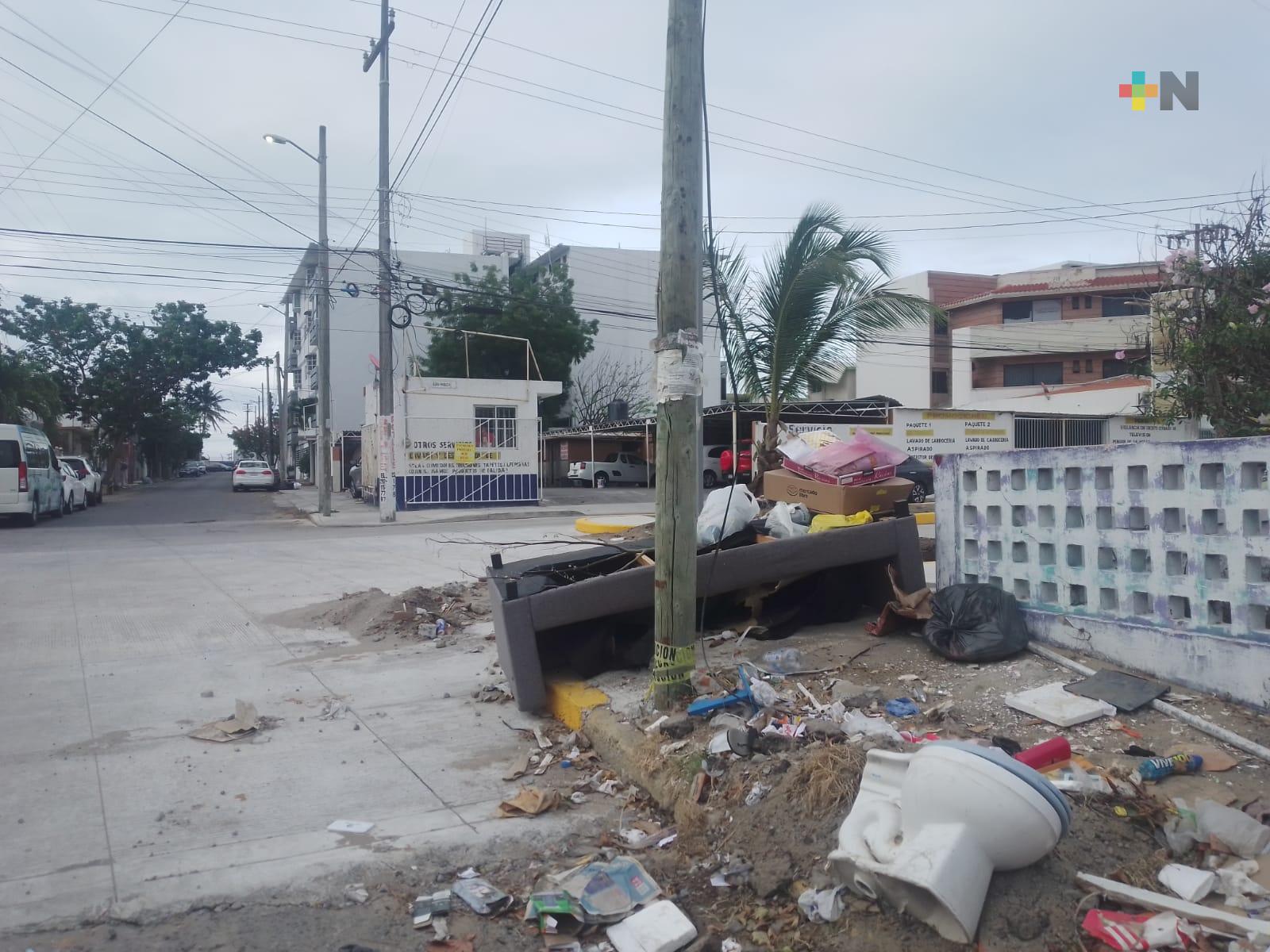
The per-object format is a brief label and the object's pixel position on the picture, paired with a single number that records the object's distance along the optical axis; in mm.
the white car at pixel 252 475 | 43031
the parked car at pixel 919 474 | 26281
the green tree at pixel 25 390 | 28406
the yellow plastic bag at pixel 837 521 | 7004
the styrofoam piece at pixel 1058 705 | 4473
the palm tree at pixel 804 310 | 8727
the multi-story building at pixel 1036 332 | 41469
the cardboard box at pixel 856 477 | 7379
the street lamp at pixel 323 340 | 25797
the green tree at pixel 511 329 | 44312
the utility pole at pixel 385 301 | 23641
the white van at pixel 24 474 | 21312
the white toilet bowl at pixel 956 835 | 2994
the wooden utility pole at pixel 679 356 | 5273
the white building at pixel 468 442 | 25688
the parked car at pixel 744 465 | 11191
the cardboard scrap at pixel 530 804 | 4543
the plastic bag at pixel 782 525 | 6906
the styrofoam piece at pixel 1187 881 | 3107
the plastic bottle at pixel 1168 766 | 3850
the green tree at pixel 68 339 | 41375
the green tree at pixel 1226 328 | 13664
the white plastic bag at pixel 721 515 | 6625
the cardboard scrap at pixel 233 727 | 5668
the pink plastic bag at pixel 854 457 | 7422
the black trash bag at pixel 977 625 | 5430
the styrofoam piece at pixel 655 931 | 3316
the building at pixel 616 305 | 53969
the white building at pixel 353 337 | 52094
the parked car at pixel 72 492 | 26953
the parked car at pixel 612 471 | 40000
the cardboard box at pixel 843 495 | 7312
